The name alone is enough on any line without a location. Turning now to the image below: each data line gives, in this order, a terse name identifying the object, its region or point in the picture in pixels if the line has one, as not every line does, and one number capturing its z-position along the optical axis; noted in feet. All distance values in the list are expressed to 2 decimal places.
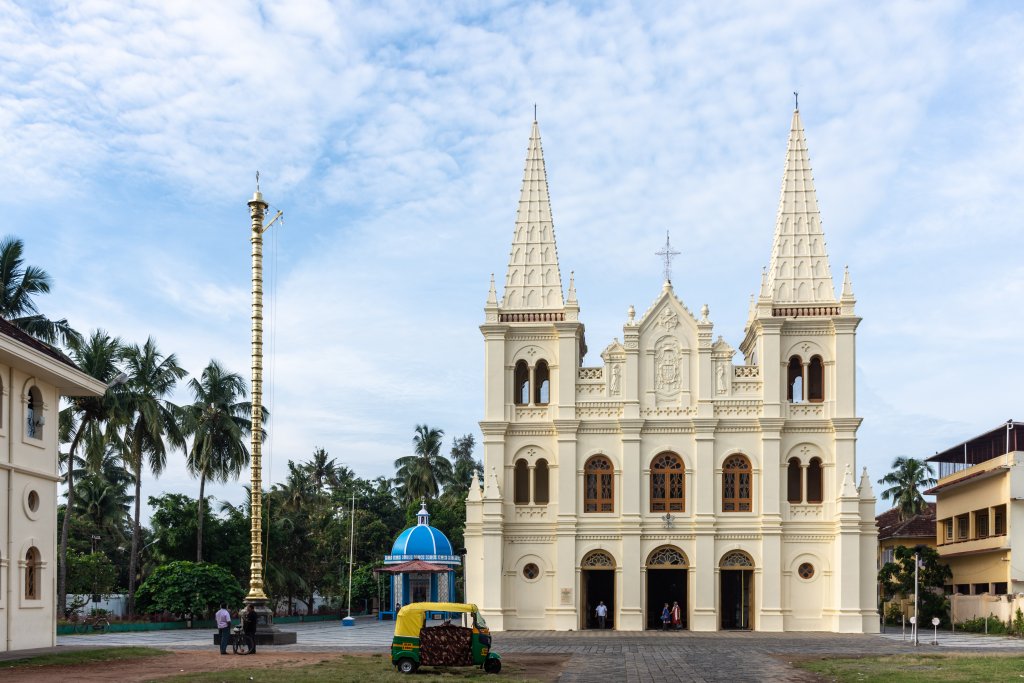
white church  152.15
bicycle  99.81
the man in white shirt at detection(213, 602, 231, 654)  99.55
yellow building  158.30
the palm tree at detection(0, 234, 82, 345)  141.28
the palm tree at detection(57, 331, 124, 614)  149.48
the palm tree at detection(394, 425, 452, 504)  262.06
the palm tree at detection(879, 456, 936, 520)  241.76
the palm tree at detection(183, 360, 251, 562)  186.39
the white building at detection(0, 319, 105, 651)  96.53
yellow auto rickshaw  82.58
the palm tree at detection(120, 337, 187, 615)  164.14
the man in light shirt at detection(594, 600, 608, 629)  152.05
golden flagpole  107.45
